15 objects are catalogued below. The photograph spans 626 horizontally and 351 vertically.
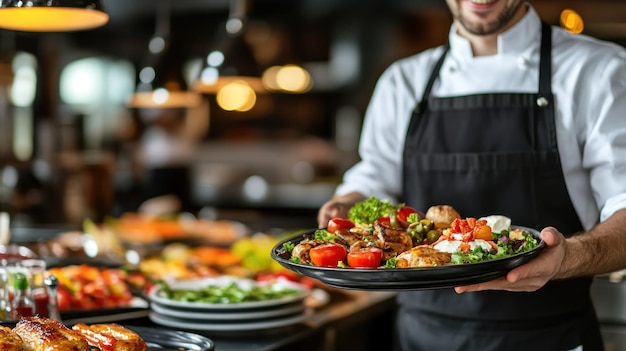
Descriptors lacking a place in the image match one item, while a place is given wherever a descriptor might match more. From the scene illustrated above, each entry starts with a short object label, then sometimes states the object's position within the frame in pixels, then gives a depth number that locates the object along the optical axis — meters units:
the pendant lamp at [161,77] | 4.64
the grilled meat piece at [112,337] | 1.80
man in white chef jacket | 2.52
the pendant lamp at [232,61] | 4.32
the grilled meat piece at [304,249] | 1.99
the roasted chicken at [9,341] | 1.62
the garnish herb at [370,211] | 2.30
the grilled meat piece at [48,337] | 1.65
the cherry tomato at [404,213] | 2.27
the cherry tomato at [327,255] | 1.94
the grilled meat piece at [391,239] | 2.00
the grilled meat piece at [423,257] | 1.84
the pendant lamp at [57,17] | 2.35
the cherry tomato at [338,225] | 2.20
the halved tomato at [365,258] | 1.89
